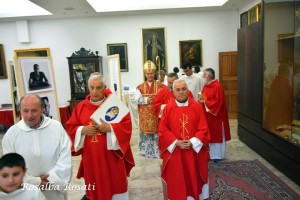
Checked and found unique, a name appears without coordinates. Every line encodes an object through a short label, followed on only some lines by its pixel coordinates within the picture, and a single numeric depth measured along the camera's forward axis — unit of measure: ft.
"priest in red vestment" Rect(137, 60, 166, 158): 19.01
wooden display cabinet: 30.55
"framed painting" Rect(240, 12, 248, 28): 29.12
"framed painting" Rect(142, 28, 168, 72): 31.81
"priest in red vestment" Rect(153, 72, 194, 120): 17.38
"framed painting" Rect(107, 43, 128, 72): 32.04
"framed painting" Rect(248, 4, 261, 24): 26.25
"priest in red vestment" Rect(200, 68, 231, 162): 17.65
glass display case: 15.88
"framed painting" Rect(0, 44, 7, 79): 32.60
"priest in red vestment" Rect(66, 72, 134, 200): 10.60
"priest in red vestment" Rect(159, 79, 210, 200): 11.27
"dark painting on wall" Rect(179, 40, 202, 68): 31.91
